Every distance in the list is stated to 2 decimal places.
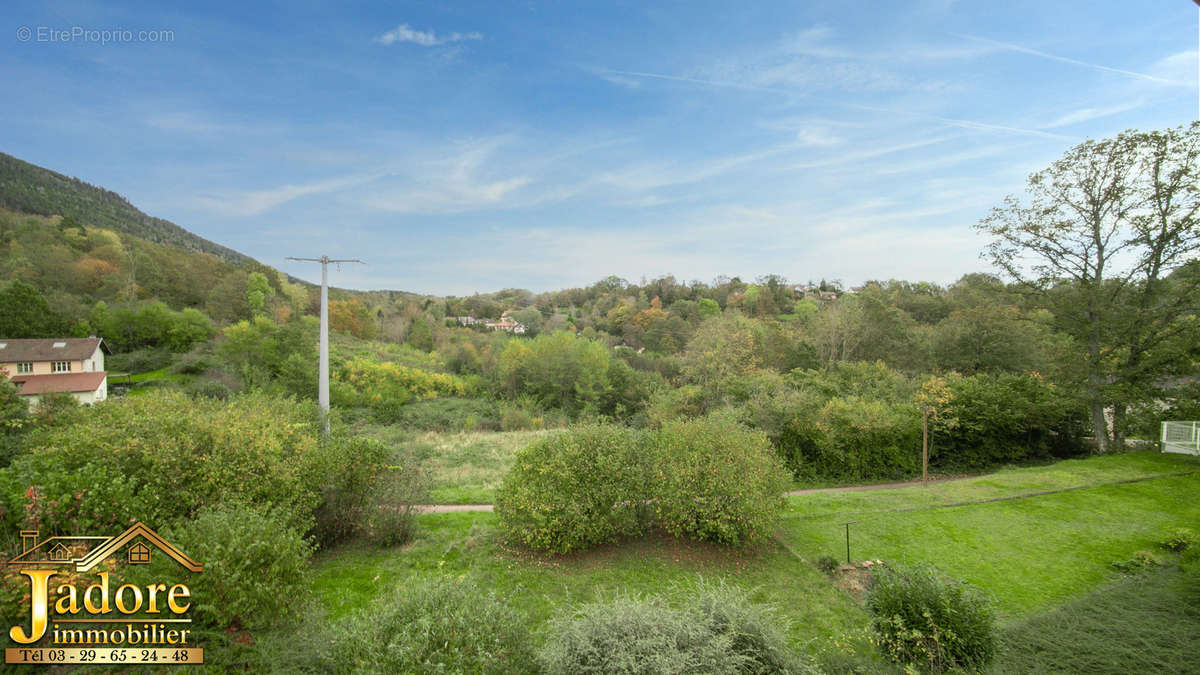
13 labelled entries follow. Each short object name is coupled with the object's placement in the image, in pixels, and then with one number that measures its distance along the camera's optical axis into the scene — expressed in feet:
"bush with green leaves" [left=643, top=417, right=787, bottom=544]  25.27
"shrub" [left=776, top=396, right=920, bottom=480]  47.67
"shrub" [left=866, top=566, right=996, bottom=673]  13.87
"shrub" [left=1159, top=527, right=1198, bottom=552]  24.95
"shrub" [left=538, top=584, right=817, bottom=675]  12.01
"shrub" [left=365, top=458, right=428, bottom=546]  25.58
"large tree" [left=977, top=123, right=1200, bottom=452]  45.42
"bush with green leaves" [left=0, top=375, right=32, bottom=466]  28.32
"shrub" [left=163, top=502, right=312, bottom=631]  13.44
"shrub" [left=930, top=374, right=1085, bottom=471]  52.16
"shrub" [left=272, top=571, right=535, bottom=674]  11.37
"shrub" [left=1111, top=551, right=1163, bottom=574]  23.43
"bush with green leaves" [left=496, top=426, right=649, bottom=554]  24.73
